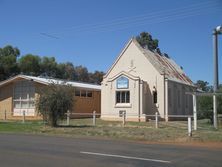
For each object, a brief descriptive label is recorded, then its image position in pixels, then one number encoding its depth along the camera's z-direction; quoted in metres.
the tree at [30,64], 48.63
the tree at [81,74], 63.98
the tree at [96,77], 65.80
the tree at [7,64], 46.83
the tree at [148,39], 46.12
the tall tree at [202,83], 67.89
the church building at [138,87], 26.47
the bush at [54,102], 20.19
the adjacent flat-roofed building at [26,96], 30.42
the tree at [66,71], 55.49
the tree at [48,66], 51.93
